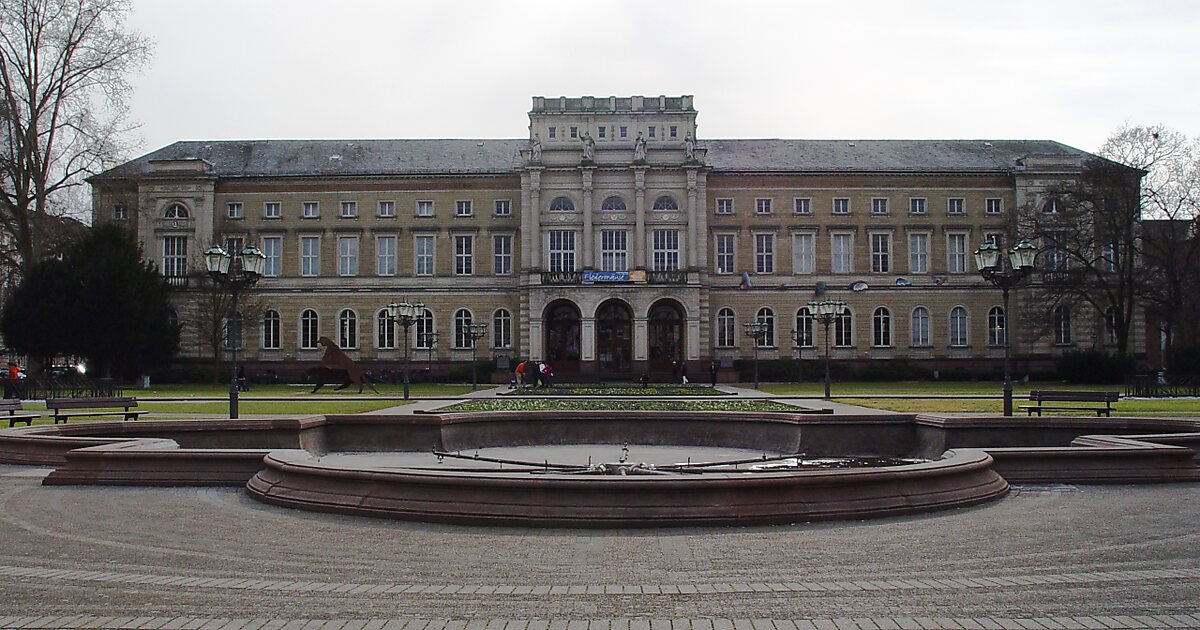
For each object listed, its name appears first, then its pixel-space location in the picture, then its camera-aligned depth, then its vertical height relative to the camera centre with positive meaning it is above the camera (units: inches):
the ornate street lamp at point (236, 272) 1006.4 +72.9
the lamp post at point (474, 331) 2123.8 +21.9
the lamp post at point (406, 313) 1964.2 +55.2
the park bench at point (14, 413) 992.2 -68.0
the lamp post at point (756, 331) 2319.5 +18.9
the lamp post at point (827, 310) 2004.2 +55.6
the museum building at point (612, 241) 2699.3 +259.1
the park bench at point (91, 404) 983.0 -57.4
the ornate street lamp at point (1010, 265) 980.6 +69.2
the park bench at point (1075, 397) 1078.2 -63.6
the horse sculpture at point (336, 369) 1937.7 -50.5
